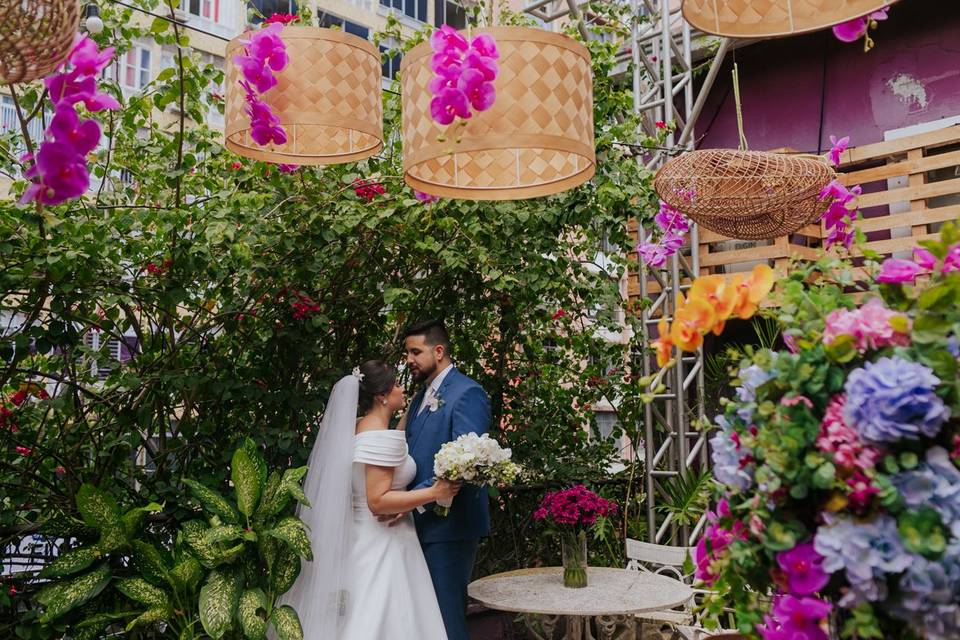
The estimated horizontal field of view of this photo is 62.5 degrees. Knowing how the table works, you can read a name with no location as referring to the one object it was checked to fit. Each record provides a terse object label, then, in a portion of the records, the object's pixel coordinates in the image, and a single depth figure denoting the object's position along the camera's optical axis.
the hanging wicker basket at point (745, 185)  3.71
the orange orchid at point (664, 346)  1.35
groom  3.61
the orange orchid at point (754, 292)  1.33
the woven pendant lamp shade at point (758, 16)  2.09
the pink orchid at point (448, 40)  1.84
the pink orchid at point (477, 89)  1.79
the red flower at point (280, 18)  3.08
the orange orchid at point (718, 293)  1.34
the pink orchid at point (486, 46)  1.81
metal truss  5.74
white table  3.23
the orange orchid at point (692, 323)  1.32
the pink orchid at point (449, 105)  1.80
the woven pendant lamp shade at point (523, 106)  1.91
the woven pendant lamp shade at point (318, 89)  2.29
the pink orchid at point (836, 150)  3.80
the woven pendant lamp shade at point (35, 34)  1.42
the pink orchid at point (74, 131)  1.36
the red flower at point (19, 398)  3.86
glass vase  3.62
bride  3.29
